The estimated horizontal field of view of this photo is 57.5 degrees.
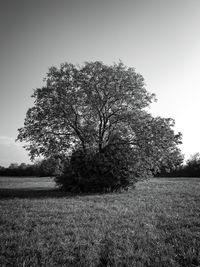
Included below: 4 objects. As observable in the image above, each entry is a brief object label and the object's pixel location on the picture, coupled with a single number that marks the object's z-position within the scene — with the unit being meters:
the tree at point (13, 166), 93.31
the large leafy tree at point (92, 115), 21.62
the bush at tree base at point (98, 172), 20.20
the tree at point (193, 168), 64.56
